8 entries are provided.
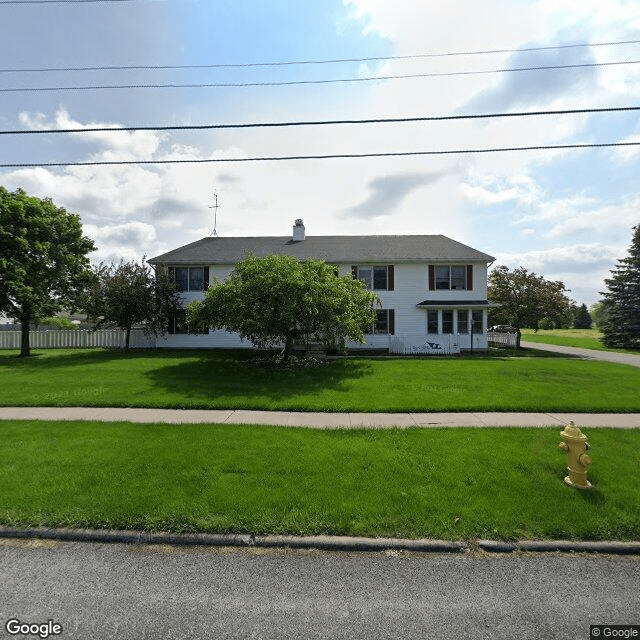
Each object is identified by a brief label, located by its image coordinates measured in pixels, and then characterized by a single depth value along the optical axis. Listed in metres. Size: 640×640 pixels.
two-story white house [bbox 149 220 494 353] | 20.88
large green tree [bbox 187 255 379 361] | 12.63
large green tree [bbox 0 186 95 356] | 16.92
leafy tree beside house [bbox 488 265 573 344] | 21.53
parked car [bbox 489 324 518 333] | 30.02
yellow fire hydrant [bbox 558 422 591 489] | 4.48
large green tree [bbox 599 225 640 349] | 28.41
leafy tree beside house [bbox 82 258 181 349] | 18.11
